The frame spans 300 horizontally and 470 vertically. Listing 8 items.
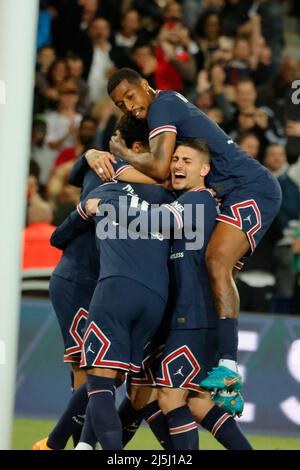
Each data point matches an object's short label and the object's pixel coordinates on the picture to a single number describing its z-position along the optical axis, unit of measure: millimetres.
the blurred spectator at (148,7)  20609
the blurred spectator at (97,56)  19625
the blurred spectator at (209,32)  20000
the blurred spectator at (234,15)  20328
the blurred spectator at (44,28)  20297
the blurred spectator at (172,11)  20031
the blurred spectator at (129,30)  20156
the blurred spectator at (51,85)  19422
